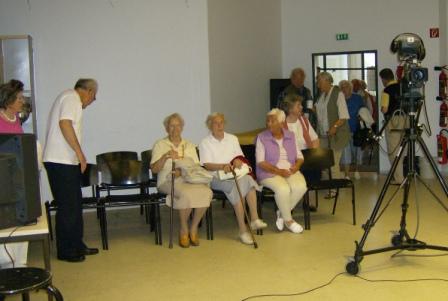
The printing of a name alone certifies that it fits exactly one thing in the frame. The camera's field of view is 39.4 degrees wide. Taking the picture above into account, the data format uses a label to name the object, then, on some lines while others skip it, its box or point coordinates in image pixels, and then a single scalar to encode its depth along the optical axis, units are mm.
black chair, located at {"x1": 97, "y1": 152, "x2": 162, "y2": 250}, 5629
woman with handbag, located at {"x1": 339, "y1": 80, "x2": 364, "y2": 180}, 8945
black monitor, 2816
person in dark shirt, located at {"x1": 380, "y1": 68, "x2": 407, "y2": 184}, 7820
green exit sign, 9602
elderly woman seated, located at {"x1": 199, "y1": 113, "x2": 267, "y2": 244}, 5730
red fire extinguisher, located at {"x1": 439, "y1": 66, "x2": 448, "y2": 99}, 8773
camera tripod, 4324
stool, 2855
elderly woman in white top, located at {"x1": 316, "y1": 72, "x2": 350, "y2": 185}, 7465
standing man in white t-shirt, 4961
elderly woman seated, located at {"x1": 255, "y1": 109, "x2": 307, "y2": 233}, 5828
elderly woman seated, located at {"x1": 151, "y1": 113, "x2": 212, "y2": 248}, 5531
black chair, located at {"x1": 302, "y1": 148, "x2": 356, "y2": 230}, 6125
